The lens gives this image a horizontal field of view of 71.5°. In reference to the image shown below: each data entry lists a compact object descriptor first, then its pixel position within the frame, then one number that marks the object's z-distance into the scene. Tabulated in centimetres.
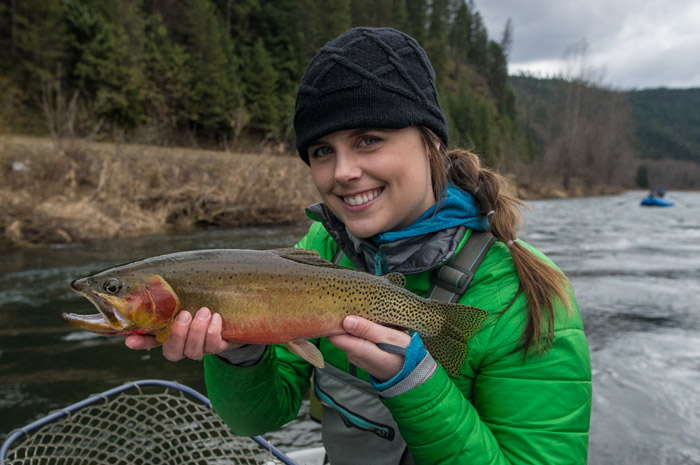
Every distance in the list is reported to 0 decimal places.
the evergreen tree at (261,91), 3572
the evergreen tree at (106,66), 2780
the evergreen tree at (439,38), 6412
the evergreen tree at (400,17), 6188
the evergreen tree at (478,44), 9300
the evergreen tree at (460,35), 8738
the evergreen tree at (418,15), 6919
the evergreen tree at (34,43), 2716
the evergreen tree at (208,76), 3303
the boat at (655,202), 3331
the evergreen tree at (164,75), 3057
